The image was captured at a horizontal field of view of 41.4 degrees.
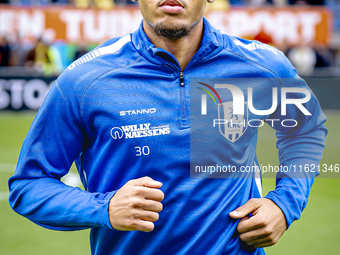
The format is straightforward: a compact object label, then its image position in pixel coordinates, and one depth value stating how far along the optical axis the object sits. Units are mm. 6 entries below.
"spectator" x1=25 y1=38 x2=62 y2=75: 14750
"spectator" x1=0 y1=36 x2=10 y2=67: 15156
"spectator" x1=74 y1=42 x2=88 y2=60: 15156
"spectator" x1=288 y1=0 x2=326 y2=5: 15848
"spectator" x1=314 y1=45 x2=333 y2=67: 15242
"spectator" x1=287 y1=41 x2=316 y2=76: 15336
